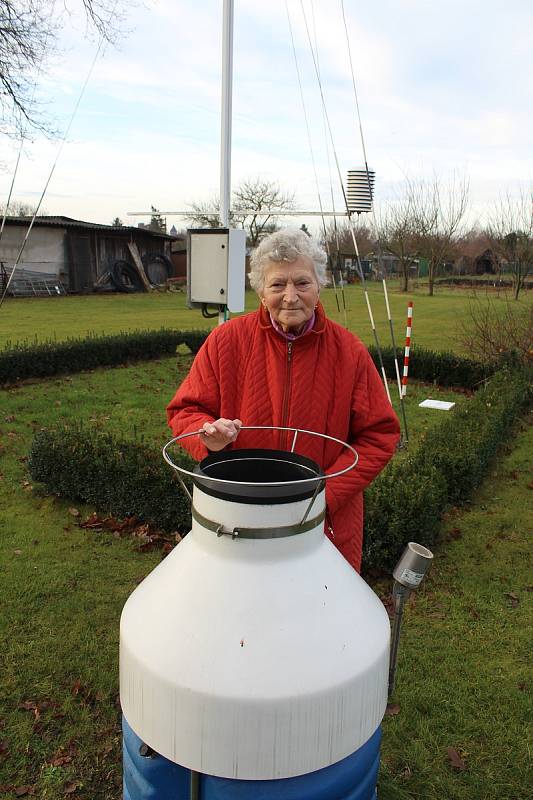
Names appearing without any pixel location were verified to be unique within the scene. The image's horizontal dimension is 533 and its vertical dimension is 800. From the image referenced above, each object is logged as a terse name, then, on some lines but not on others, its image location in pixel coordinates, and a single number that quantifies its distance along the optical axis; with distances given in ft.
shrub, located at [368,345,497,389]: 36.63
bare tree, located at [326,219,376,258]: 84.95
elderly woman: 6.63
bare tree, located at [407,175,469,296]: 99.19
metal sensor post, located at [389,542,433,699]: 5.34
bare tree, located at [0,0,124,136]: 32.01
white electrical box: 20.86
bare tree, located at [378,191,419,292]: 104.37
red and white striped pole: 28.26
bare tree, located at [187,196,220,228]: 106.91
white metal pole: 20.07
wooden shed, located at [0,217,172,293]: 86.63
